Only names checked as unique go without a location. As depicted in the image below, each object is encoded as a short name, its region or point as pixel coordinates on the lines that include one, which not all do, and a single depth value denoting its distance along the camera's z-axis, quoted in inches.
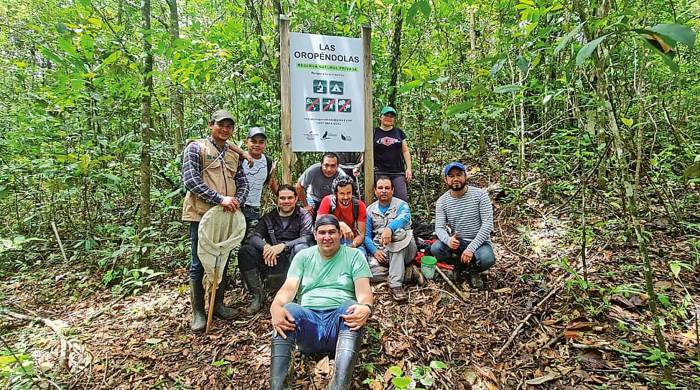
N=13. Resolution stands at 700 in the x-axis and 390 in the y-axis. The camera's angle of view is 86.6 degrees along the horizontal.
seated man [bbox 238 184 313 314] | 164.9
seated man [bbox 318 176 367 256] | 173.8
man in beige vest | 143.3
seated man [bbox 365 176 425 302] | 169.5
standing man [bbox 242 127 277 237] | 172.7
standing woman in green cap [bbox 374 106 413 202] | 211.2
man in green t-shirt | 114.7
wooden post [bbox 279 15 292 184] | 175.8
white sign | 180.7
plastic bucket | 174.2
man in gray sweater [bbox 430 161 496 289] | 169.8
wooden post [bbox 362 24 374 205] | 191.5
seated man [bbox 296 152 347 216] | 190.9
